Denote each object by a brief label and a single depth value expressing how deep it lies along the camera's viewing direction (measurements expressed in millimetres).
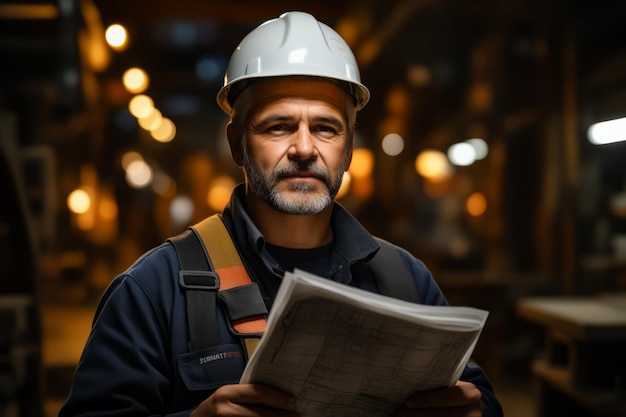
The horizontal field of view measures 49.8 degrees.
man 1587
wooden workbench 3564
